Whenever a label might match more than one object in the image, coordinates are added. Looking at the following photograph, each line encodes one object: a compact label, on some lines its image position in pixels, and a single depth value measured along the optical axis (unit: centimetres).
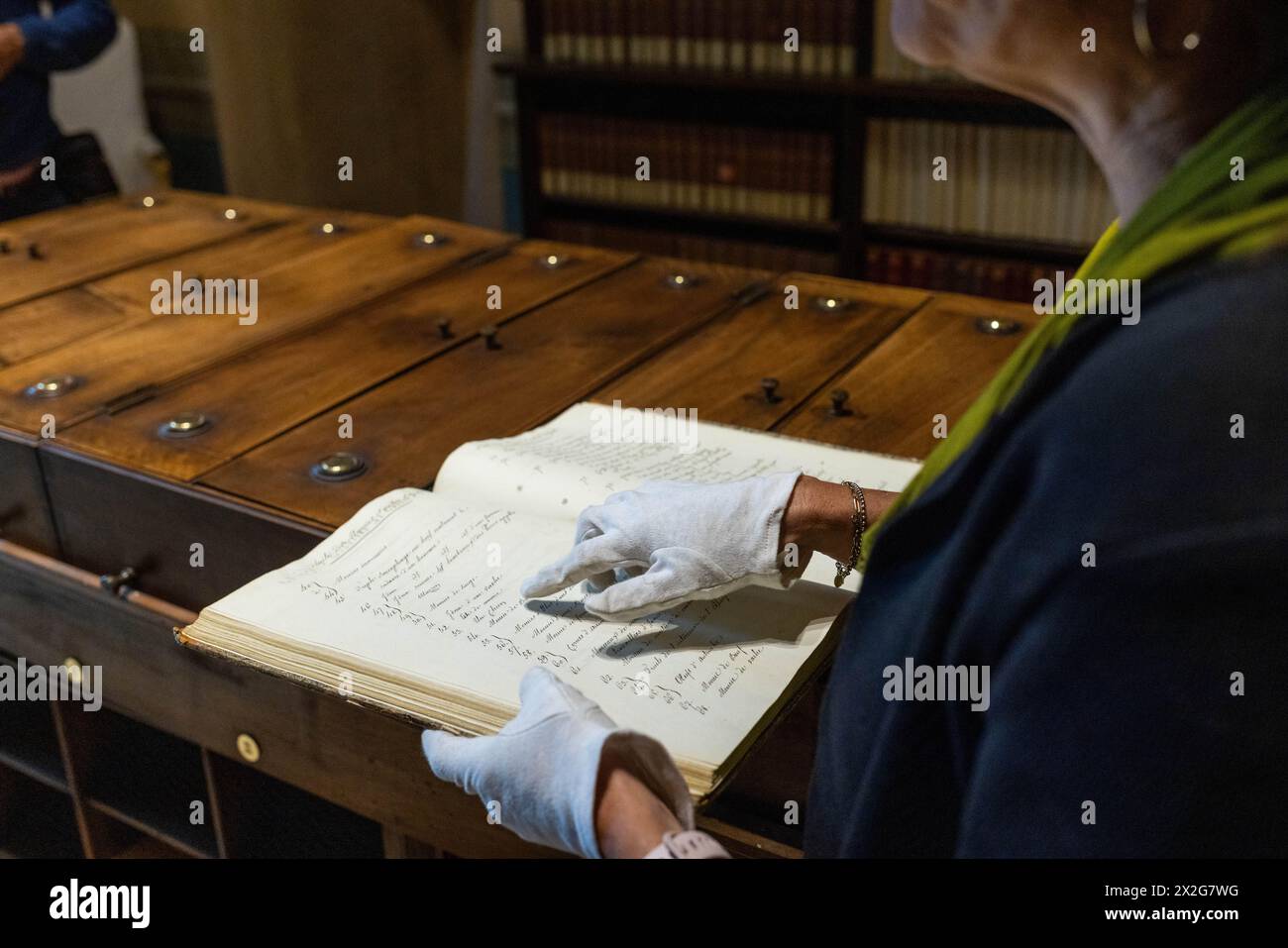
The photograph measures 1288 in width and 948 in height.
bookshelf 310
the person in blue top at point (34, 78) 250
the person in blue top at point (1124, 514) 46
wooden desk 123
